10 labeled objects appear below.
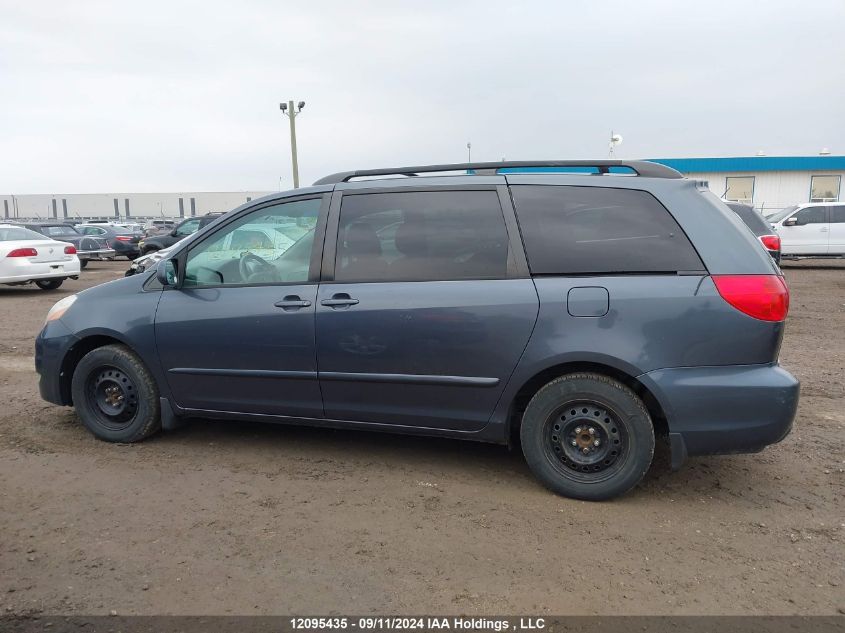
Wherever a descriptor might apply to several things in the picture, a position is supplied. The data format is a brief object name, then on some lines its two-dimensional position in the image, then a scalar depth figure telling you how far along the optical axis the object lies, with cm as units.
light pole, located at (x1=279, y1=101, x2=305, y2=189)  2564
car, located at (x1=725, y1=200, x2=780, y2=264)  1065
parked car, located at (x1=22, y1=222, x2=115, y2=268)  2092
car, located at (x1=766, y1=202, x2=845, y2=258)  1736
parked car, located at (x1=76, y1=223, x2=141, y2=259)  2286
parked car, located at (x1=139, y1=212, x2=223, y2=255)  1961
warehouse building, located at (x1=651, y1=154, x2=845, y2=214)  2836
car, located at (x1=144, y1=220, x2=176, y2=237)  2882
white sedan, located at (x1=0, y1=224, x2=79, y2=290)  1284
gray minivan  337
